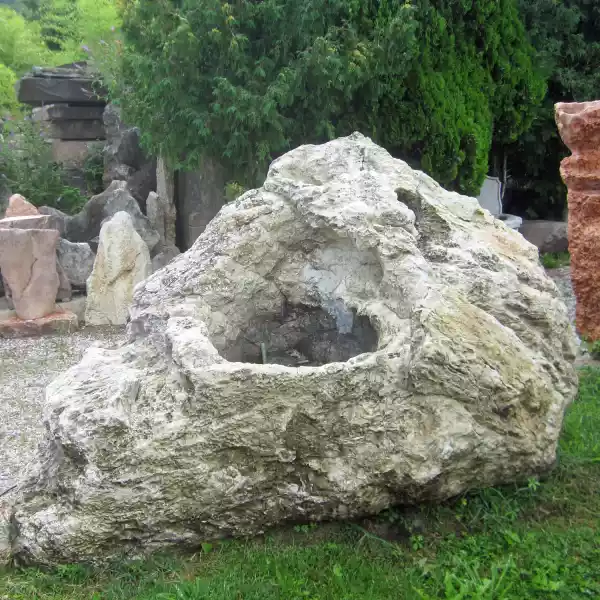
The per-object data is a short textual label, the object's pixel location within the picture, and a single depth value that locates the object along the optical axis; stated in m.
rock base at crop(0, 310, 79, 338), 6.55
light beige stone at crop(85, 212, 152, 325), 6.99
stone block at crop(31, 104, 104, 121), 11.44
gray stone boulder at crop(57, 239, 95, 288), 7.72
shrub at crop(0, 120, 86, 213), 9.84
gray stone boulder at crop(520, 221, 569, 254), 8.72
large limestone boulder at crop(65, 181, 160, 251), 8.37
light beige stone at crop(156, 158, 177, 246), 8.58
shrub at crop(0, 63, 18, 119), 12.99
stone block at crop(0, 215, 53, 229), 6.89
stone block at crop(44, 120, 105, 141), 11.48
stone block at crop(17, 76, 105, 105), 11.35
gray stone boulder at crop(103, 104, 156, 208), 9.73
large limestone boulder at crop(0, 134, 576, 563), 2.40
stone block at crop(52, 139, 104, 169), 11.34
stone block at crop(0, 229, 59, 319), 6.70
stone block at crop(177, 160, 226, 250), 7.41
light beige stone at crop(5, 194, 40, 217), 7.43
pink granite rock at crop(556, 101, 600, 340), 4.84
